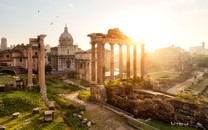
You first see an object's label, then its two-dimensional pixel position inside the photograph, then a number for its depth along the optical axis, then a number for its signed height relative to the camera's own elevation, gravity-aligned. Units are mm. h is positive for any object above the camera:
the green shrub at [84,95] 32531 -4972
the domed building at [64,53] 69250 +4485
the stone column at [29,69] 31078 -349
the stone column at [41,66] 30344 +68
